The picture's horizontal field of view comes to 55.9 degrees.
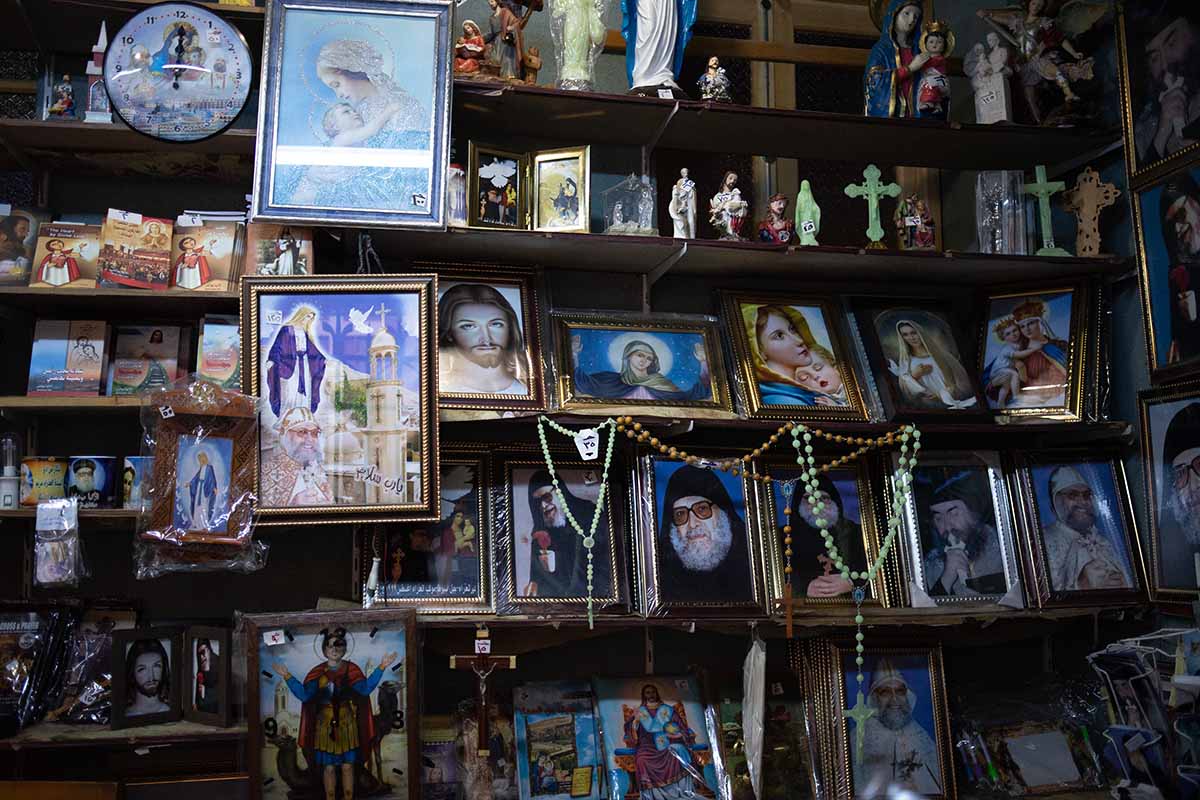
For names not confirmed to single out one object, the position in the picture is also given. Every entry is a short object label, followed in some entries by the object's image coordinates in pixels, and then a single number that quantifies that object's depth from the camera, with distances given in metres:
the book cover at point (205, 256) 3.16
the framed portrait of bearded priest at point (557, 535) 3.25
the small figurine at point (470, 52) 3.31
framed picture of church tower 3.04
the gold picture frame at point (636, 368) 3.38
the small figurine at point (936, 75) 3.64
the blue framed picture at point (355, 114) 3.10
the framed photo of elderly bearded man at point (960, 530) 3.50
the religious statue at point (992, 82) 3.71
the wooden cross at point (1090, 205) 3.63
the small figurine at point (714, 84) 3.53
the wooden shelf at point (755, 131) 3.37
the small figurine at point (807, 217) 3.52
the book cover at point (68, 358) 3.12
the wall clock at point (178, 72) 3.03
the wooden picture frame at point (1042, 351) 3.60
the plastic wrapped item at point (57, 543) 2.98
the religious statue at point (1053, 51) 3.70
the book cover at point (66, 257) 3.08
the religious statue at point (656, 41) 3.47
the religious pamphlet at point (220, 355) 3.15
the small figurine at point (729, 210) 3.53
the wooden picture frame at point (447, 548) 3.19
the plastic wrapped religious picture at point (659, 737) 3.23
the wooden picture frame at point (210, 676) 2.94
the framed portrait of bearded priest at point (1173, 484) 3.29
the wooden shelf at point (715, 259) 3.31
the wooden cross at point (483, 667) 3.12
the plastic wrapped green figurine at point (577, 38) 3.42
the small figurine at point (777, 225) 3.55
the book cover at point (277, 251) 3.15
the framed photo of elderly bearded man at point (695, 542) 3.29
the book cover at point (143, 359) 3.20
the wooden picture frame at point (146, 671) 2.92
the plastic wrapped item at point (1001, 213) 3.63
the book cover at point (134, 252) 3.08
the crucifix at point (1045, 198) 3.63
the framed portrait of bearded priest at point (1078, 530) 3.48
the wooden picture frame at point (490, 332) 3.28
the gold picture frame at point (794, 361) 3.50
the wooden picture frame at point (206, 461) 2.97
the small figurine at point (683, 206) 3.46
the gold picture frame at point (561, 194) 3.39
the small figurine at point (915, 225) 3.67
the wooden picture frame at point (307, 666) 2.92
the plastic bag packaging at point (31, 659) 2.93
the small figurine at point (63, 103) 3.20
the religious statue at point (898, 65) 3.69
